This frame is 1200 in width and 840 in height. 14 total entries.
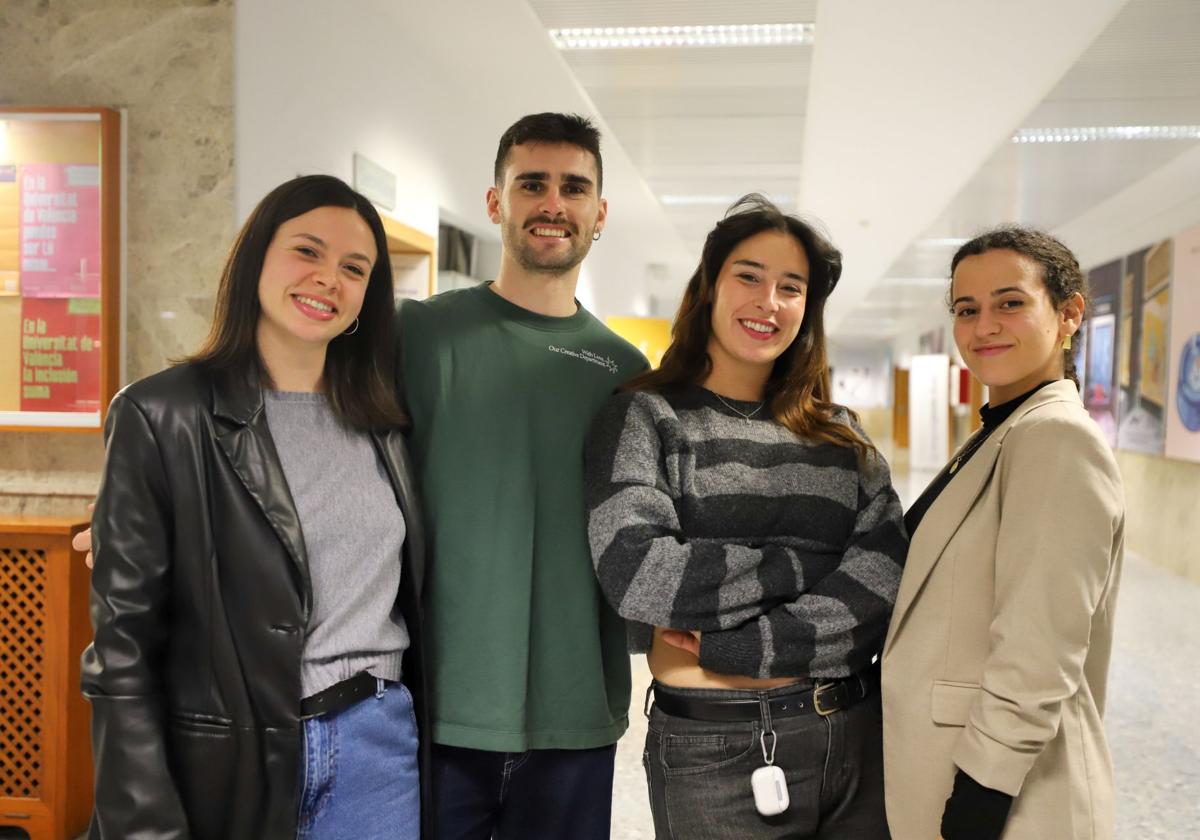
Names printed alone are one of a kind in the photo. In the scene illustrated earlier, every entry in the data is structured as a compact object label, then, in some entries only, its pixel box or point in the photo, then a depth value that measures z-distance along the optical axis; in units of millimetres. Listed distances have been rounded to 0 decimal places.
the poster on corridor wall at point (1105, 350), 10250
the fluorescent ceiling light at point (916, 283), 15797
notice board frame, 3350
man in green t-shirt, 1927
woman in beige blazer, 1509
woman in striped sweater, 1671
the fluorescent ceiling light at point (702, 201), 9725
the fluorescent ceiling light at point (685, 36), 5156
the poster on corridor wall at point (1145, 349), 8859
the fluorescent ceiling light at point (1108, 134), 6879
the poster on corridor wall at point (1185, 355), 8070
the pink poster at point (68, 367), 3412
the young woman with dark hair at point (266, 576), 1504
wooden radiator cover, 3170
